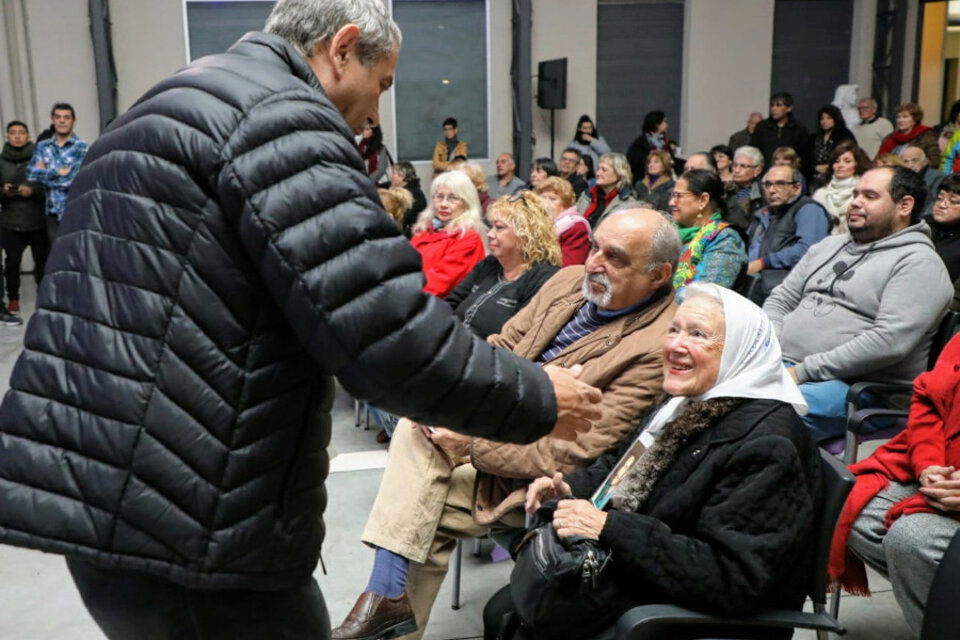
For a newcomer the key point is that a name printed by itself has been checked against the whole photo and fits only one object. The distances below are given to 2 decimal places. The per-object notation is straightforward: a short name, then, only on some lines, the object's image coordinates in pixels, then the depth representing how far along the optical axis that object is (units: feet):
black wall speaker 36.27
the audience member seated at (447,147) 36.58
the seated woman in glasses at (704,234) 14.84
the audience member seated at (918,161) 22.88
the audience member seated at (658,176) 24.86
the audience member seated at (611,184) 24.32
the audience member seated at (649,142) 34.91
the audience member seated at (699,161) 23.59
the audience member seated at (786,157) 21.16
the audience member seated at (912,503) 7.52
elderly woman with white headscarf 6.03
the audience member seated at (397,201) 19.02
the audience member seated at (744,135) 36.56
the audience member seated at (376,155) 31.73
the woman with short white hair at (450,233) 15.20
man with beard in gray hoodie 10.78
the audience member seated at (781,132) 32.96
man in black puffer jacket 4.06
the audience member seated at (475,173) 22.36
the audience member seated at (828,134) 30.73
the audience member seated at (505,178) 33.09
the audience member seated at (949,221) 14.49
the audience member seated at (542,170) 26.71
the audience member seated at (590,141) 36.55
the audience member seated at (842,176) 20.65
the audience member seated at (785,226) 17.62
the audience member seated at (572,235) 16.47
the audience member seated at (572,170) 29.81
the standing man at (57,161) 25.46
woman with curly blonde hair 11.96
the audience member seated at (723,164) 27.55
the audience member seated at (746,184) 22.24
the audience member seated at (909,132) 29.71
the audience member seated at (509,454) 8.21
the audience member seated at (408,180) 27.96
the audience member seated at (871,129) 34.76
